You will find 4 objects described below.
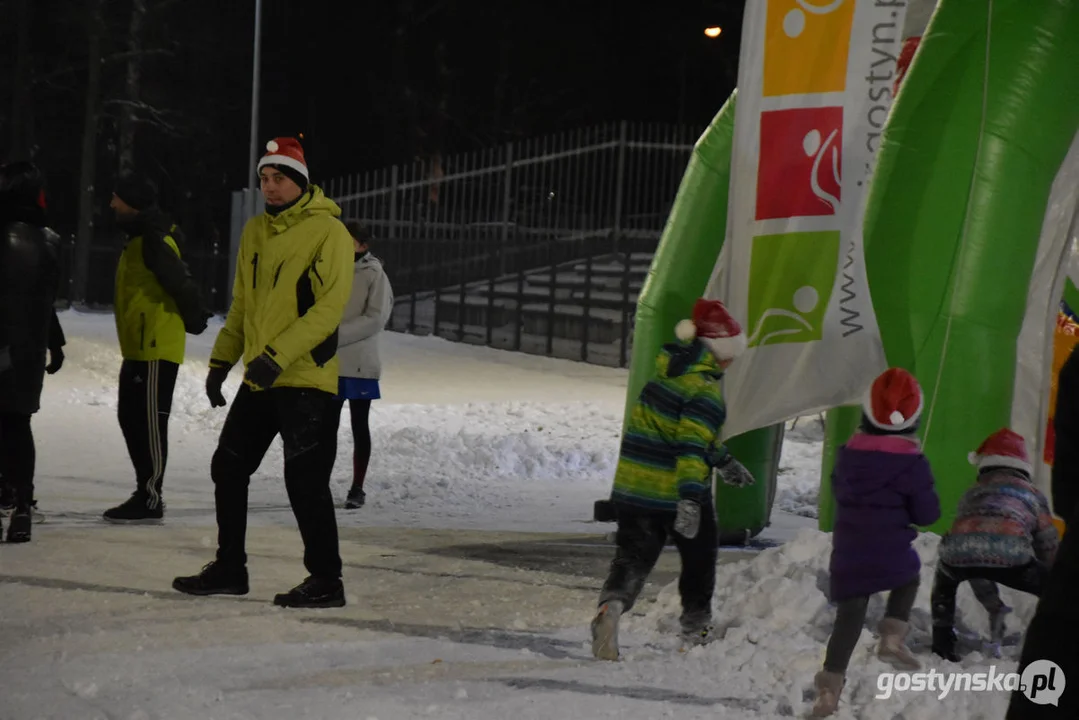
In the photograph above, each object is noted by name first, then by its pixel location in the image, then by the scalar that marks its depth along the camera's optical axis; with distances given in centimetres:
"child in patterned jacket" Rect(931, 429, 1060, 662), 1120
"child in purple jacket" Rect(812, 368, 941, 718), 1024
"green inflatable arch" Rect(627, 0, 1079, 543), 1474
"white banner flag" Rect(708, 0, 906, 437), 1510
